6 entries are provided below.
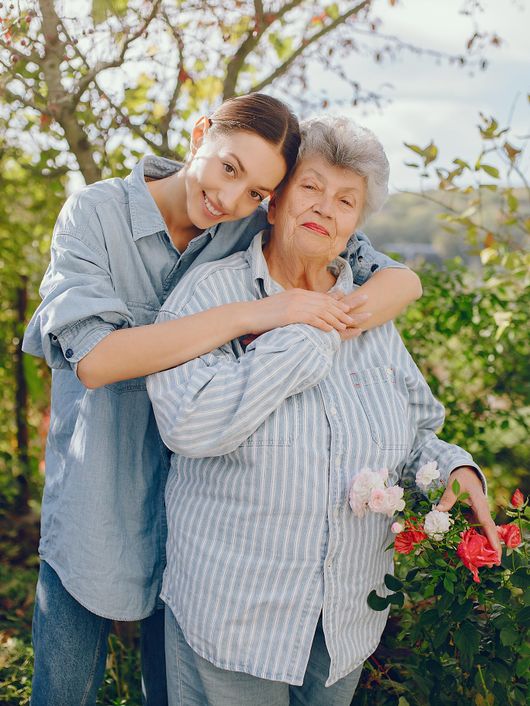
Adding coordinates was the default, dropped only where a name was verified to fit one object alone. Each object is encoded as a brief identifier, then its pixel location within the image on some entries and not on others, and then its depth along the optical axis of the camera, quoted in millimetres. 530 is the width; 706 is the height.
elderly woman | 1864
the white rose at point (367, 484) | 1869
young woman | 2012
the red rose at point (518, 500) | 2000
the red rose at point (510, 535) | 1947
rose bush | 1918
